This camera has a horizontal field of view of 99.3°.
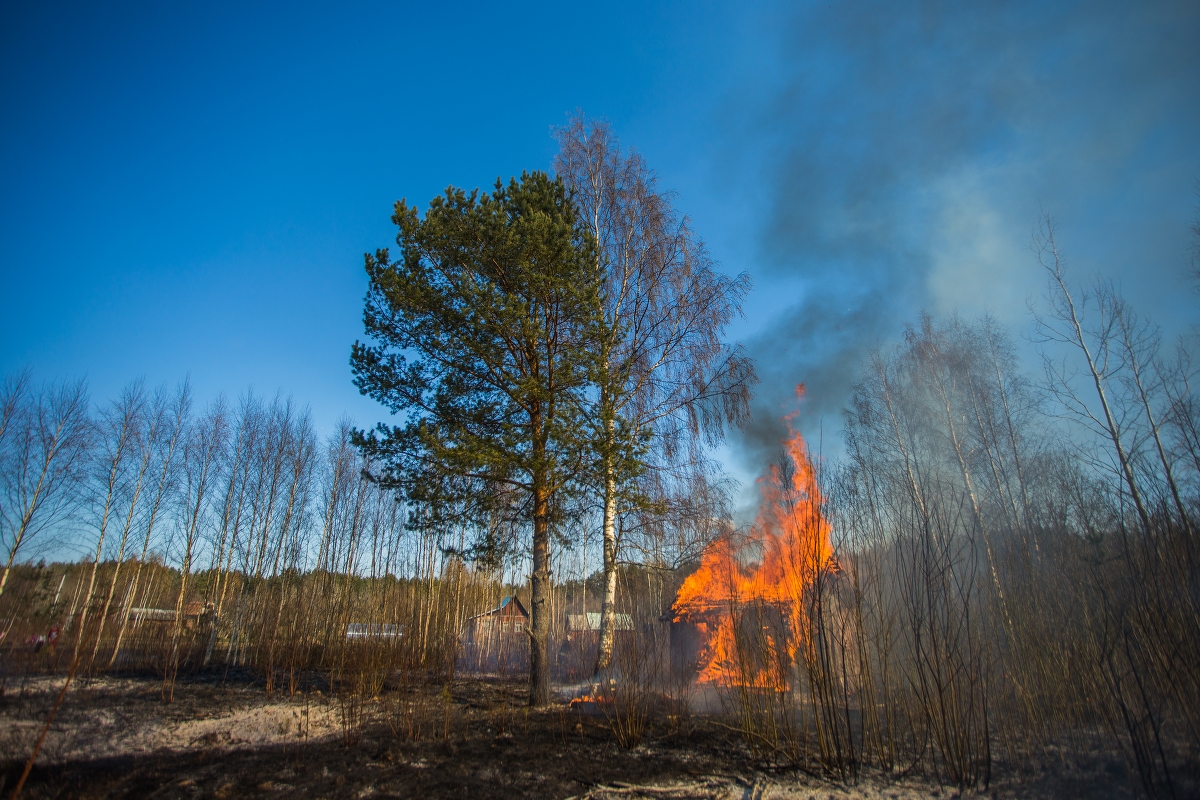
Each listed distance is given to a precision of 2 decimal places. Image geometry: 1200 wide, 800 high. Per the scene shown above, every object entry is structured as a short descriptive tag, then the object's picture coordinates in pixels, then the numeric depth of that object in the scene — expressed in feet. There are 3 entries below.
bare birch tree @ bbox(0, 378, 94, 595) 47.85
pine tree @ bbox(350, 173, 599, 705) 25.94
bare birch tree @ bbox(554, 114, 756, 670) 36.32
